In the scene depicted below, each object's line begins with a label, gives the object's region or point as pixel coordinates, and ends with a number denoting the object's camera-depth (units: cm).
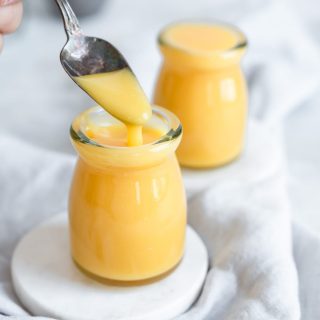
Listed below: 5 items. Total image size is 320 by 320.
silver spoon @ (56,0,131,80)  53
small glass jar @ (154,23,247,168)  63
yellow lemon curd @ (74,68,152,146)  51
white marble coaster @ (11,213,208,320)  51
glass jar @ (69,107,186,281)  51
